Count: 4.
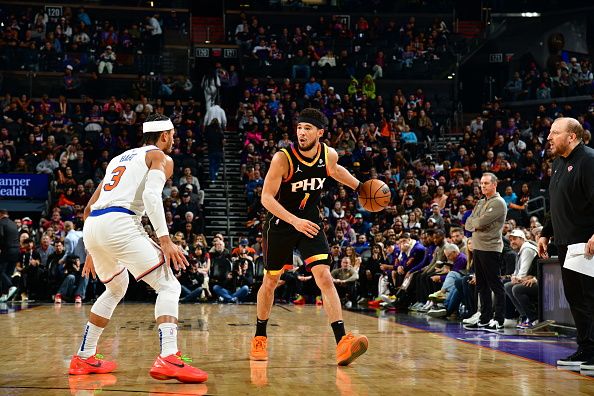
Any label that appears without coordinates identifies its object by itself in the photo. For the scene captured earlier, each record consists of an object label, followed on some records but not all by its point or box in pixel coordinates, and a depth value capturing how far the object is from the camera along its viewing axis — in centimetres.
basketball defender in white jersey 579
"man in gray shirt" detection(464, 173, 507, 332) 1041
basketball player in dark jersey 700
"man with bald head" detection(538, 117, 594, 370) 664
